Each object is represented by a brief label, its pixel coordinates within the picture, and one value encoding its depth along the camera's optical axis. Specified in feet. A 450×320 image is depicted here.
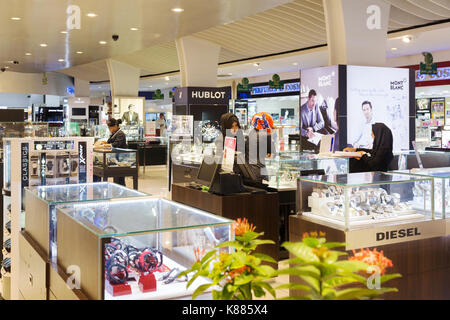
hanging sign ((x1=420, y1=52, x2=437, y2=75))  39.83
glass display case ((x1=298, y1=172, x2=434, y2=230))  10.87
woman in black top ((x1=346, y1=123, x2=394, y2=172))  16.85
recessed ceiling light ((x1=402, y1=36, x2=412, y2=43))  37.02
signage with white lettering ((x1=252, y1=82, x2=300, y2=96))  62.34
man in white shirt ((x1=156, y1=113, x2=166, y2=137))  62.17
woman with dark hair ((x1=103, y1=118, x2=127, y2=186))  29.60
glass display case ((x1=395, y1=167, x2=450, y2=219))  11.61
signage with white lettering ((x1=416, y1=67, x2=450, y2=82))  44.24
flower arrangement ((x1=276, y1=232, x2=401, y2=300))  4.16
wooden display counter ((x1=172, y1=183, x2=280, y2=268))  15.43
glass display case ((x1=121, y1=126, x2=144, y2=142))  51.90
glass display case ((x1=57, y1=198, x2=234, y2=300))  6.46
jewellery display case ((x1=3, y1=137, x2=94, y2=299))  13.20
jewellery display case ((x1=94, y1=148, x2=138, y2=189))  26.66
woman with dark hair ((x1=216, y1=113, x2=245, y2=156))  18.82
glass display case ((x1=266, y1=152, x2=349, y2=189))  17.43
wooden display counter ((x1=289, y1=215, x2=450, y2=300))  10.92
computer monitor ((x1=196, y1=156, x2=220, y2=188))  16.10
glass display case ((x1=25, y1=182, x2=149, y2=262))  8.68
